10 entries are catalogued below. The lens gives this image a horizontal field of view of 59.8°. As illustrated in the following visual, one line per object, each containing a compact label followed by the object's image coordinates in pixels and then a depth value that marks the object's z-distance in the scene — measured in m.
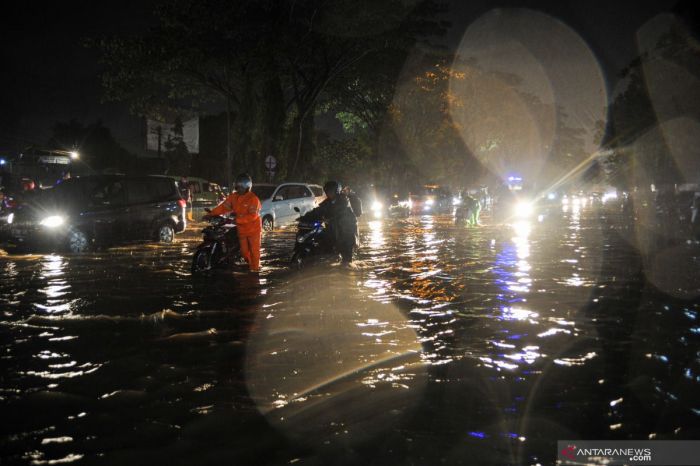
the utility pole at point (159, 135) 60.47
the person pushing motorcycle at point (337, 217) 10.91
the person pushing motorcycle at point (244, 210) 10.17
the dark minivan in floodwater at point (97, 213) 13.81
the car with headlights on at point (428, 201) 42.09
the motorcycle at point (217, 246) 10.60
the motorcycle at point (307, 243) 10.86
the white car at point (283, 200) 21.34
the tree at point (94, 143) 67.88
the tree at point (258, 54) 24.52
